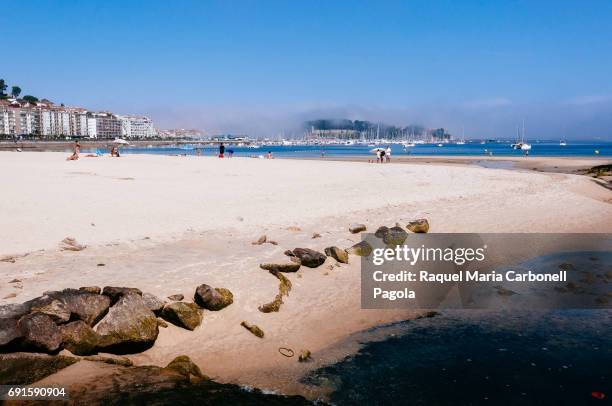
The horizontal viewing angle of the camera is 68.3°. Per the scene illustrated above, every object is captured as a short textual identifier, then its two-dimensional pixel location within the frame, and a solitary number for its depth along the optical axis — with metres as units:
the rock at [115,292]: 7.65
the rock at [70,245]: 10.98
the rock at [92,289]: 7.79
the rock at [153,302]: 7.72
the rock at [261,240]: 12.43
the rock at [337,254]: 11.76
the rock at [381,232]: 13.83
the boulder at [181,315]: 7.79
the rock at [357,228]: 14.47
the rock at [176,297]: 8.37
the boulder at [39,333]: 6.44
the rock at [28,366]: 5.95
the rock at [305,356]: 7.46
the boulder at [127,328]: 6.97
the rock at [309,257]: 11.09
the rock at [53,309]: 6.82
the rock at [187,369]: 6.61
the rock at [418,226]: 15.24
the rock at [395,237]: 13.34
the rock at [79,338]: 6.71
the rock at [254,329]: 8.05
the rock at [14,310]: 6.63
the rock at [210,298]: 8.39
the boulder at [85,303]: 7.09
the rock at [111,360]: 6.69
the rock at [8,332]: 6.31
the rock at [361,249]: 12.45
